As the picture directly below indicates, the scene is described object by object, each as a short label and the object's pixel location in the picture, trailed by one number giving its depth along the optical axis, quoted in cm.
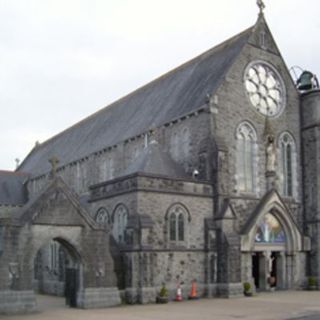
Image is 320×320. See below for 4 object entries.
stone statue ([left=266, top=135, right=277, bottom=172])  3944
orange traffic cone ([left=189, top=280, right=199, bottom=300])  3369
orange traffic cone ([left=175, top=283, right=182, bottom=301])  3294
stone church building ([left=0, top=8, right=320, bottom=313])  2930
